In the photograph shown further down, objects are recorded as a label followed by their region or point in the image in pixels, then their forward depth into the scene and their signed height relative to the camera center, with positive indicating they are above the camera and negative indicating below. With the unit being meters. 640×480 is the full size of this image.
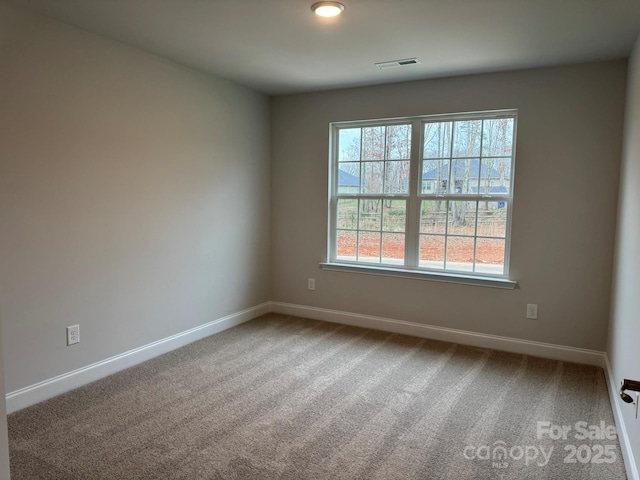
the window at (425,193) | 3.79 +0.15
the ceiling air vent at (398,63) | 3.36 +1.15
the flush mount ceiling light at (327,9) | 2.37 +1.10
